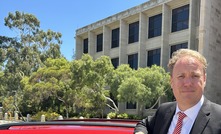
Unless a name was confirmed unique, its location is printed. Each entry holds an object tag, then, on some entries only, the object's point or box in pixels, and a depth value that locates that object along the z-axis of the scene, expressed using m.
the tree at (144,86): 19.99
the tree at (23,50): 39.28
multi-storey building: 21.82
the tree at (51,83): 23.01
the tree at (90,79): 20.09
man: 1.45
